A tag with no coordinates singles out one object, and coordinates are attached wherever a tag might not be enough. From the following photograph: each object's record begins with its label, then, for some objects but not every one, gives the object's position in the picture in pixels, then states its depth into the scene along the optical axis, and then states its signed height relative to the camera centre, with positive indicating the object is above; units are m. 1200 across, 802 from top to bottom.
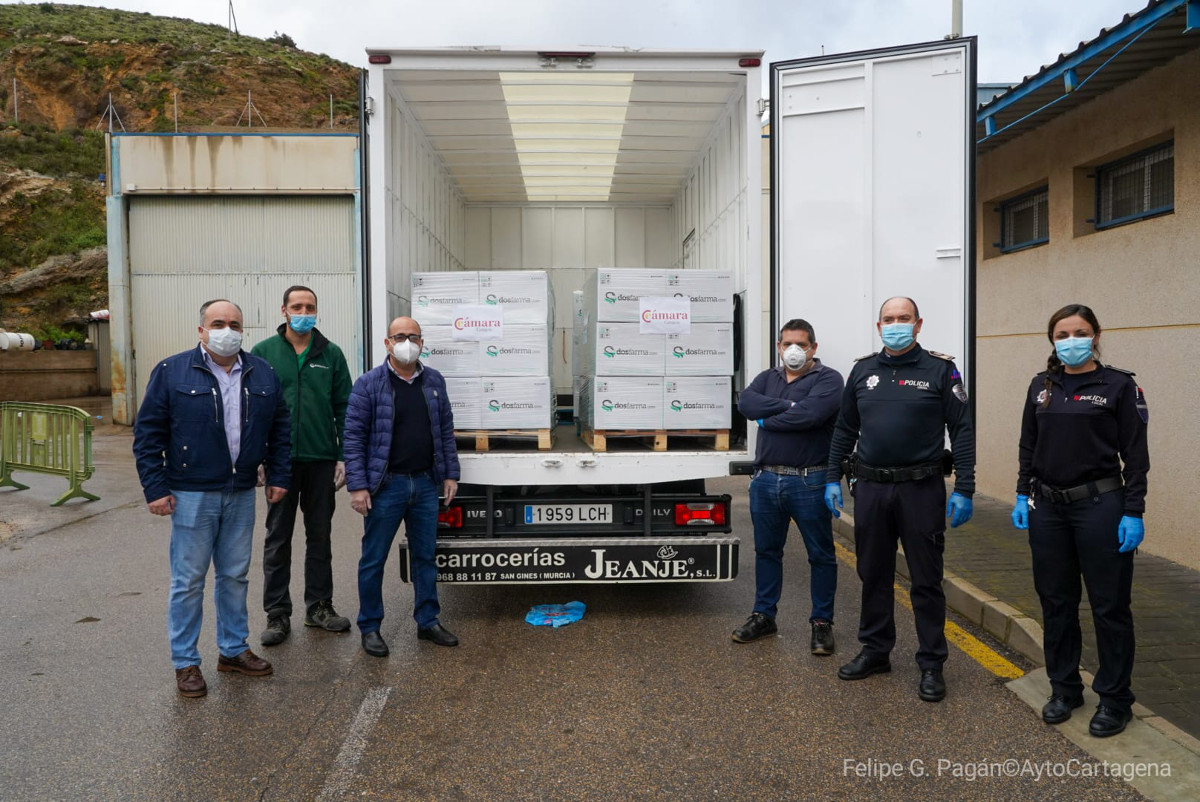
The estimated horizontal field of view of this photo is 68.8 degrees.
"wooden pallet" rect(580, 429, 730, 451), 5.50 -0.38
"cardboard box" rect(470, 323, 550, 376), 5.43 +0.15
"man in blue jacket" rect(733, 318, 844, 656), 4.96 -0.43
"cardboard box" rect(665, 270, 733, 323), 5.46 +0.52
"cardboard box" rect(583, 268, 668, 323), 5.41 +0.53
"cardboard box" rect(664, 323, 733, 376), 5.45 +0.15
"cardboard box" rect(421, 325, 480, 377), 5.44 +0.15
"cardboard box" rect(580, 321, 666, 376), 5.43 +0.16
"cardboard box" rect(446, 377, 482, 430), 5.45 -0.13
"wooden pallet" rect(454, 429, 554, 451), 5.50 -0.37
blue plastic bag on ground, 5.66 -1.58
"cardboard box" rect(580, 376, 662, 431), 5.45 -0.17
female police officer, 3.78 -0.58
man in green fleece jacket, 5.32 -0.47
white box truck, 5.04 +0.89
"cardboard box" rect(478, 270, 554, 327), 5.42 +0.50
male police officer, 4.38 -0.46
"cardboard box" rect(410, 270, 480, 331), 5.45 +0.50
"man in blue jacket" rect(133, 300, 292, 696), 4.46 -0.45
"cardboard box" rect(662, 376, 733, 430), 5.47 -0.18
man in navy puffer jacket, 4.96 -0.50
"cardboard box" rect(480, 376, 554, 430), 5.46 -0.16
